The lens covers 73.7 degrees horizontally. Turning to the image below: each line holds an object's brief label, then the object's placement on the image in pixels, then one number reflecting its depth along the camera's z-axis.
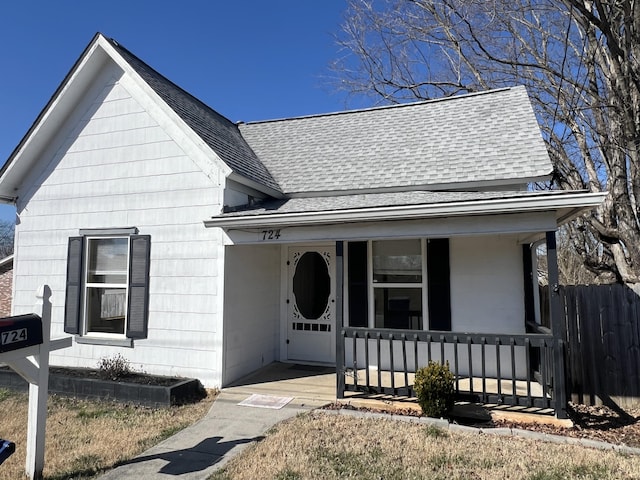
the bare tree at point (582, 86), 9.45
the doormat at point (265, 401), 5.99
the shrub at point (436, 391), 5.25
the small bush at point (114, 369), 6.80
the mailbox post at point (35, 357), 3.91
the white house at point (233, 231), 6.94
